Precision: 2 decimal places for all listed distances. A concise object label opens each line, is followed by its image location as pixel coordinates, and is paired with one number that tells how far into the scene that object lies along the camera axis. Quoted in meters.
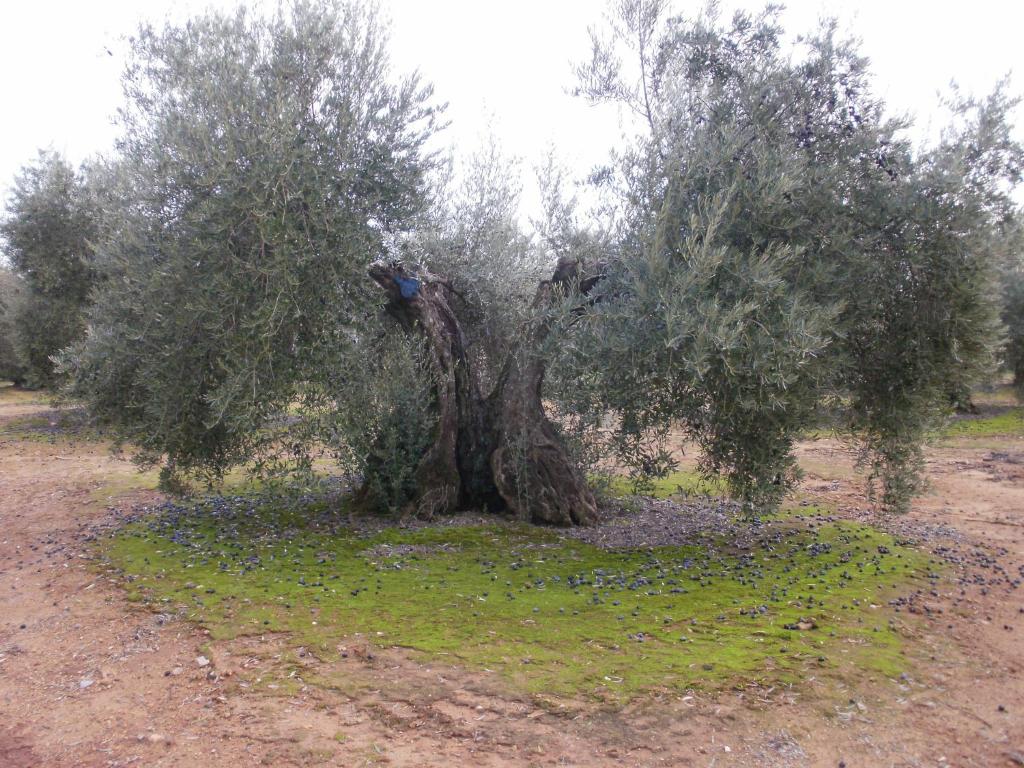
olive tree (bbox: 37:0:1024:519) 7.92
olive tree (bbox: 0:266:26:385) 22.75
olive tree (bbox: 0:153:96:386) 21.08
